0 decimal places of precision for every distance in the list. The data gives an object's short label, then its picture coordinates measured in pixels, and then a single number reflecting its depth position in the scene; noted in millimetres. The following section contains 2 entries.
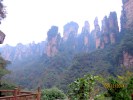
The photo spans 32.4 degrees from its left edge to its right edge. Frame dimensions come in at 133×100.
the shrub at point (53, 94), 16984
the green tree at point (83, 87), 12023
